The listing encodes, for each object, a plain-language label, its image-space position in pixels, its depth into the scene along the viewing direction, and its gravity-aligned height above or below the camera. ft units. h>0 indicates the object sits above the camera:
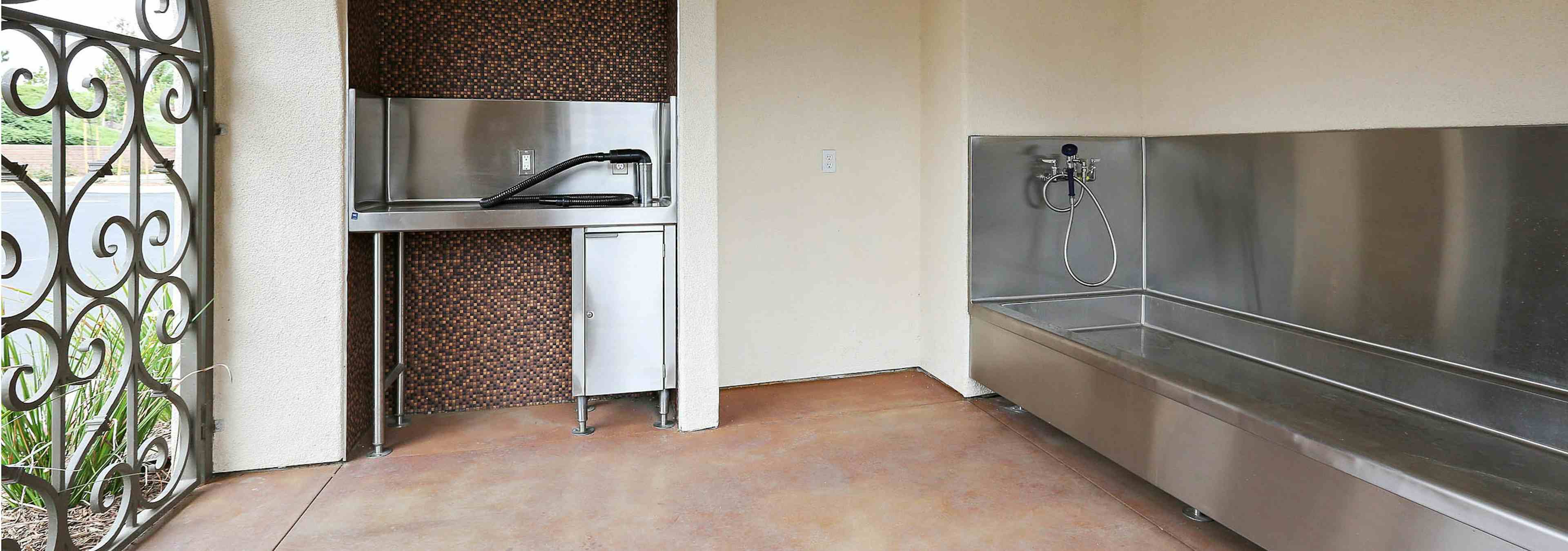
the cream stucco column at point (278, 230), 8.52 +0.50
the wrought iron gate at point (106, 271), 6.38 +0.06
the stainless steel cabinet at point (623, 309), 10.18 -0.40
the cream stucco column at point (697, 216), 10.09 +0.75
